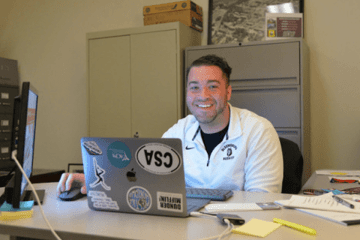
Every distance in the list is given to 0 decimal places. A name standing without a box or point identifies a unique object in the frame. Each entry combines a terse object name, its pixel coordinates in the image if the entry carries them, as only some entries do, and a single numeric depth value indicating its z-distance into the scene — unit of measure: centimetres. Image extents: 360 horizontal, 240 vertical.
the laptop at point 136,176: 96
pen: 102
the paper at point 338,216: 90
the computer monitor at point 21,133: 90
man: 161
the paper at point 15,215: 99
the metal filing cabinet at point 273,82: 266
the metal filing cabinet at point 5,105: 349
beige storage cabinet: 293
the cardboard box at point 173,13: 300
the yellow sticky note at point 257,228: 83
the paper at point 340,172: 197
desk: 83
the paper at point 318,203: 102
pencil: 82
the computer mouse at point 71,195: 122
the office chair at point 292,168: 175
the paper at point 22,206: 105
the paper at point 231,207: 104
